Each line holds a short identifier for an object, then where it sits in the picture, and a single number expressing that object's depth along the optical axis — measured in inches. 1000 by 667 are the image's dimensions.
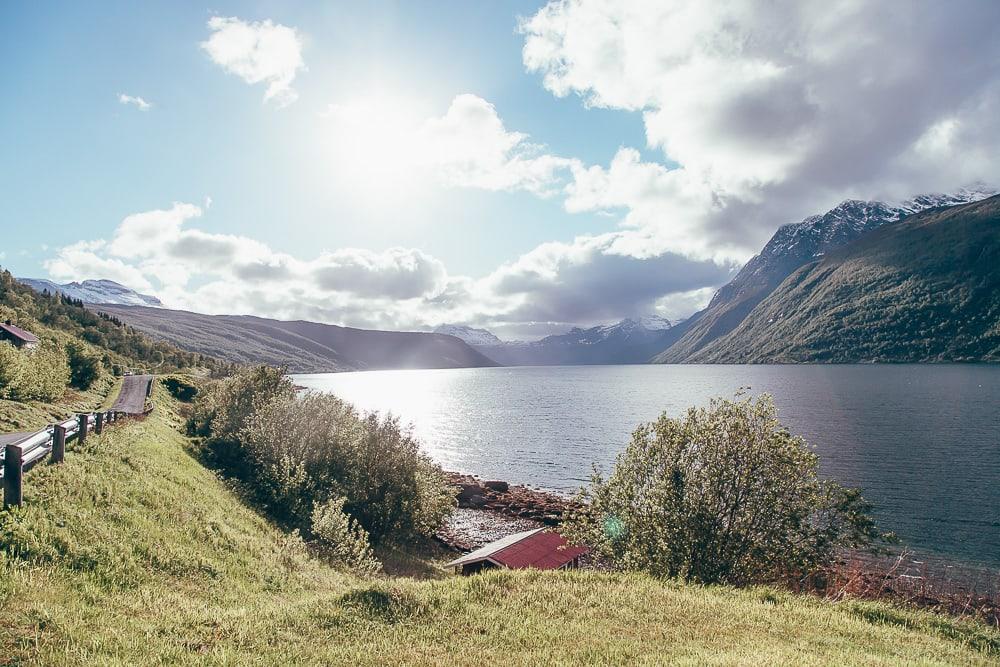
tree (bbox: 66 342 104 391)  2874.0
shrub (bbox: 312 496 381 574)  1098.7
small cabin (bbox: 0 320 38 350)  2955.2
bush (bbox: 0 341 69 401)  1911.9
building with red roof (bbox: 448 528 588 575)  1480.1
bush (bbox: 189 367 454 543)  1424.7
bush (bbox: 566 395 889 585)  1008.2
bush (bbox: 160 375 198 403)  3491.6
